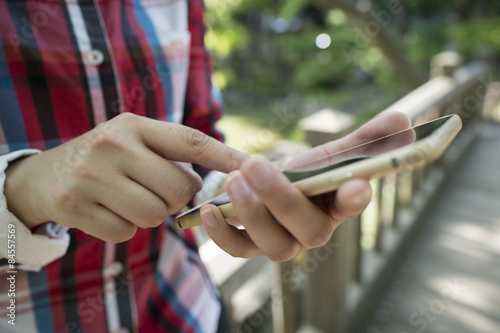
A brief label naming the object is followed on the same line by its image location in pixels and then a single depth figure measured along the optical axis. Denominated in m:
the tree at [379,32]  3.79
